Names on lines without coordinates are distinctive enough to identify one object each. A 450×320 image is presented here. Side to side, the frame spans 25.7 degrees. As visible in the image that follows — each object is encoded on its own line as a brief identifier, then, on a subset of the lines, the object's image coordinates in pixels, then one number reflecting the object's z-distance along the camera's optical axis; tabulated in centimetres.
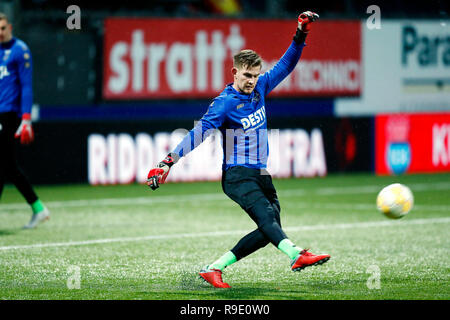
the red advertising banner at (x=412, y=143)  1952
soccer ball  816
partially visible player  1098
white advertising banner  1991
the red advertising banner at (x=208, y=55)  1723
